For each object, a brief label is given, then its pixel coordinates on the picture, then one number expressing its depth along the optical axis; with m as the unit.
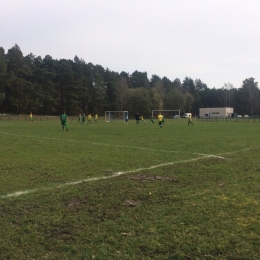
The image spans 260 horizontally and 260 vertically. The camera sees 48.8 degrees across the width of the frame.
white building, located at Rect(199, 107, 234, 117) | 100.71
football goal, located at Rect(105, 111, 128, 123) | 66.06
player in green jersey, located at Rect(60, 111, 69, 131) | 26.81
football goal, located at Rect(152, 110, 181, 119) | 89.69
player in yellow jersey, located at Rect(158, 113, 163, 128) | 32.74
